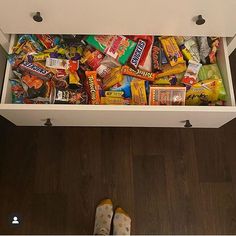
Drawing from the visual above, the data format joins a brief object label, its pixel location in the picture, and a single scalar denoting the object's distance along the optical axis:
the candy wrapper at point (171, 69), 0.90
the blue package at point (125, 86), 0.89
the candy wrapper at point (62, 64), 0.89
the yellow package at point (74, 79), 0.89
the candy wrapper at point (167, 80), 0.90
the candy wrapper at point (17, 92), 0.88
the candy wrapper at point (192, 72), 0.89
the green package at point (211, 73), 0.89
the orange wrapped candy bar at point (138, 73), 0.89
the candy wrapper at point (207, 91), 0.88
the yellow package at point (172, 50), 0.90
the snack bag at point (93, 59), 0.91
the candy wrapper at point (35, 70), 0.88
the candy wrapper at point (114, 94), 0.89
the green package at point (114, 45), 0.90
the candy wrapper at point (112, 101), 0.88
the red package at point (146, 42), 0.91
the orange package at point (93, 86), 0.88
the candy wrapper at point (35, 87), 0.87
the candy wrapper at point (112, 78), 0.89
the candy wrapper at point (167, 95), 0.86
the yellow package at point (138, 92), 0.88
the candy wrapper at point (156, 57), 0.91
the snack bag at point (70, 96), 0.88
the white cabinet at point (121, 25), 0.73
